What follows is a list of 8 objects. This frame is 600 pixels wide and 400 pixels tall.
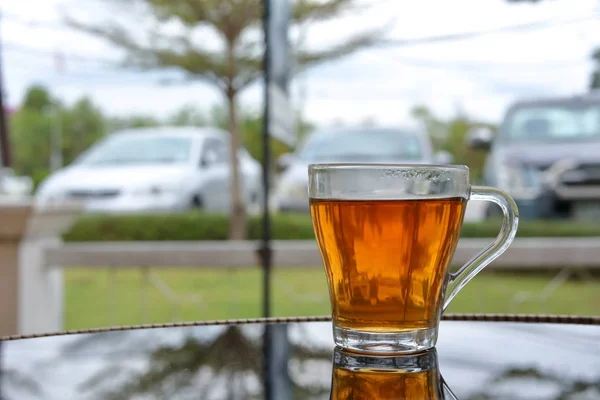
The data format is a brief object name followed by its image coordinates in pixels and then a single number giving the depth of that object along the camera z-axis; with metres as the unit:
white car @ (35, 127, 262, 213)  3.95
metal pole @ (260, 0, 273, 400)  1.73
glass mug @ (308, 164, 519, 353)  0.42
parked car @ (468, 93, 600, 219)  3.35
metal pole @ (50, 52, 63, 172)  7.12
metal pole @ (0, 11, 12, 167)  2.36
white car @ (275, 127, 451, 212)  3.82
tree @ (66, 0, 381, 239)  5.74
